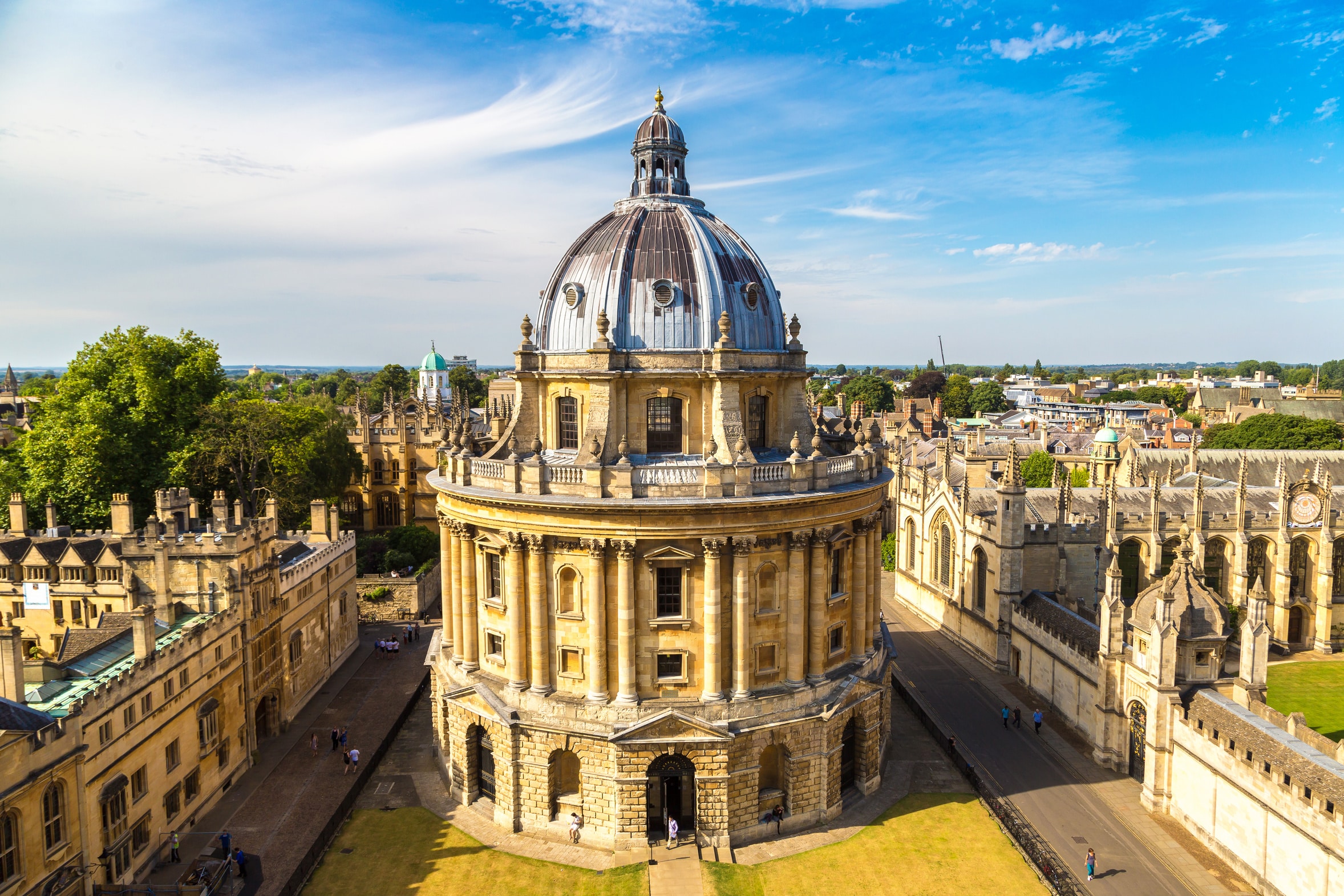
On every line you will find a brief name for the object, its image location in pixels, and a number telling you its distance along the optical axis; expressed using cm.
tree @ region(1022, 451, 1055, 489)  9212
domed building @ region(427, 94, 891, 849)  3444
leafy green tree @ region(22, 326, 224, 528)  5747
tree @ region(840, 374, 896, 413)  18600
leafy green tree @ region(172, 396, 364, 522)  6147
